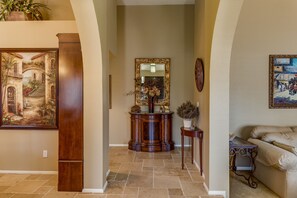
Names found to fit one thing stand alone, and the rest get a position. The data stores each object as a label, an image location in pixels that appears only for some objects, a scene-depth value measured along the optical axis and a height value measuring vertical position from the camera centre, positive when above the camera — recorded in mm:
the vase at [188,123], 4199 -505
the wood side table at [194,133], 3852 -657
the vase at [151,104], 5790 -193
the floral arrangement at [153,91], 5755 +151
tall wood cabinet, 3223 -259
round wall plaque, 3803 +413
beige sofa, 3055 -898
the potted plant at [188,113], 4137 -306
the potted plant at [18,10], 3951 +1577
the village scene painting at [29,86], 3928 +189
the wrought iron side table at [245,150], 3367 -825
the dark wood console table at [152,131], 5625 -898
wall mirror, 6168 +642
